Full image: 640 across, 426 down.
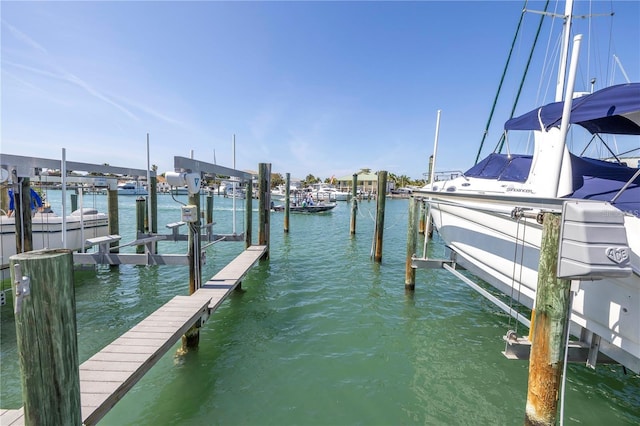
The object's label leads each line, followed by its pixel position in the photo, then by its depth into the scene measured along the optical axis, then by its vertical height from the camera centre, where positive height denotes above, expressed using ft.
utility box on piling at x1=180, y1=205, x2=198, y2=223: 17.78 -1.35
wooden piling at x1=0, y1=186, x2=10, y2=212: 31.83 -1.16
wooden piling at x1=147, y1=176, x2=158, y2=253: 32.94 -1.09
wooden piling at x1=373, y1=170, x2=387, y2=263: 36.99 -2.52
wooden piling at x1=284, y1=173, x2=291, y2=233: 60.62 -2.08
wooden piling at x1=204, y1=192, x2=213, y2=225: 42.78 -2.28
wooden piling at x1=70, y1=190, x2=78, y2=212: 52.93 -2.32
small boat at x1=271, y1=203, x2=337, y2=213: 100.48 -4.97
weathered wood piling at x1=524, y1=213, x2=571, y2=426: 10.03 -4.39
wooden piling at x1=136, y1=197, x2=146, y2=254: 36.82 -2.84
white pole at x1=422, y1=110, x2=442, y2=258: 25.17 +4.09
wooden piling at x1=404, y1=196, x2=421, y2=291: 25.92 -3.86
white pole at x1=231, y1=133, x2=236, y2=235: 40.37 +5.35
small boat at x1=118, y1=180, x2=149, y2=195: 192.34 +0.12
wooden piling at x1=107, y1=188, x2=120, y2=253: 31.30 -2.19
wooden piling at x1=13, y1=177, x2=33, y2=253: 21.53 -2.10
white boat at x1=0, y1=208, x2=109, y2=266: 24.30 -3.84
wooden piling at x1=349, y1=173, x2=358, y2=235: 59.79 -4.55
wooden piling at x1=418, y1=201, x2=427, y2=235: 63.82 -6.25
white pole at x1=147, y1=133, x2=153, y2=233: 29.84 +0.28
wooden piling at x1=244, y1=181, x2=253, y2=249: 33.20 -2.80
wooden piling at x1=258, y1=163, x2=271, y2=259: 32.60 -0.54
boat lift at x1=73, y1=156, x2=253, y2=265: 18.08 -4.06
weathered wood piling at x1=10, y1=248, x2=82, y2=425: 6.92 -3.33
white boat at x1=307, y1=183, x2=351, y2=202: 161.40 -0.39
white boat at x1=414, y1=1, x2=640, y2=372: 10.85 -0.42
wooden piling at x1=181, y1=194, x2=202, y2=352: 18.49 -3.67
